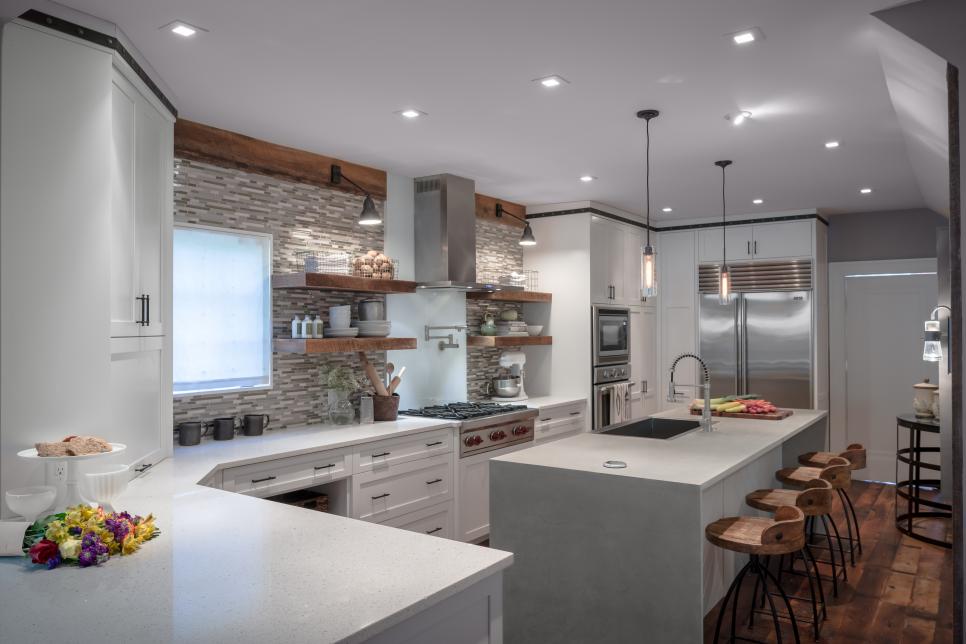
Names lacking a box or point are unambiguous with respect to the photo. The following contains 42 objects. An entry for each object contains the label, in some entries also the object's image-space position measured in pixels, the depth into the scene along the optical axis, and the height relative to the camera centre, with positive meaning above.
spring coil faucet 4.10 -0.53
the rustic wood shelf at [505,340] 5.46 -0.13
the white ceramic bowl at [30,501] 1.99 -0.50
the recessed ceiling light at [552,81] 3.10 +1.10
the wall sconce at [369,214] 4.35 +0.70
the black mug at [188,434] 3.56 -0.55
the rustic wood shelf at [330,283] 3.97 +0.26
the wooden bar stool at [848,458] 4.41 -0.88
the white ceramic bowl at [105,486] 2.13 -0.49
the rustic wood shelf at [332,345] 3.99 -0.12
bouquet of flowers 1.78 -0.56
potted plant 4.31 -0.43
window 3.80 +0.10
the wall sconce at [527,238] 5.55 +0.70
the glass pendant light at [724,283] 4.62 +0.27
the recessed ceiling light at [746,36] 2.62 +1.10
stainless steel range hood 4.98 +0.67
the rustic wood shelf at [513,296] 5.57 +0.24
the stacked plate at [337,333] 4.32 -0.05
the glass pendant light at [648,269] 3.49 +0.28
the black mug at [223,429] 3.73 -0.55
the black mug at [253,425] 3.89 -0.56
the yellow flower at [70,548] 1.78 -0.57
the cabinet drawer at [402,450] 3.96 -0.76
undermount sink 4.30 -0.66
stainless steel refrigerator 6.50 -0.21
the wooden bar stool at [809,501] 3.21 -0.90
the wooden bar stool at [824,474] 3.78 -0.88
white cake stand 2.14 -0.50
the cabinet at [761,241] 6.54 +0.80
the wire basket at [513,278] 5.97 +0.41
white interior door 6.53 -0.26
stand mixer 5.87 -0.31
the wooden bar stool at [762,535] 2.79 -0.88
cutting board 4.57 -0.62
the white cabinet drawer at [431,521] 4.22 -1.23
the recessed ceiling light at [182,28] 2.52 +1.10
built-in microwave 6.11 -0.11
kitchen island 2.70 -0.89
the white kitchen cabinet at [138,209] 2.60 +0.49
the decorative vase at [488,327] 5.72 -0.02
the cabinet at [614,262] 6.19 +0.58
